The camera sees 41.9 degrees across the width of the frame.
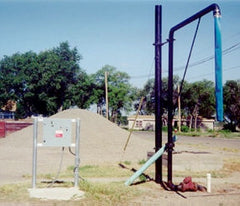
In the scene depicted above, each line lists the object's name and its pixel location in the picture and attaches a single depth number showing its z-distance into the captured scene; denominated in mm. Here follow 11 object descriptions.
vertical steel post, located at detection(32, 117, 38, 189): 7117
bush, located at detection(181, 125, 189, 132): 53594
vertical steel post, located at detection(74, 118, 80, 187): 7364
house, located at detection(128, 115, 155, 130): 71312
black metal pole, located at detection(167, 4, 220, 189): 7988
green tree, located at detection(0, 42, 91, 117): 53188
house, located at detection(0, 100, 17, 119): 63244
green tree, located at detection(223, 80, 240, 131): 58844
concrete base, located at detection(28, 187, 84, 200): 6480
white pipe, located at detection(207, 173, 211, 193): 7458
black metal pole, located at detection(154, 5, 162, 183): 8508
